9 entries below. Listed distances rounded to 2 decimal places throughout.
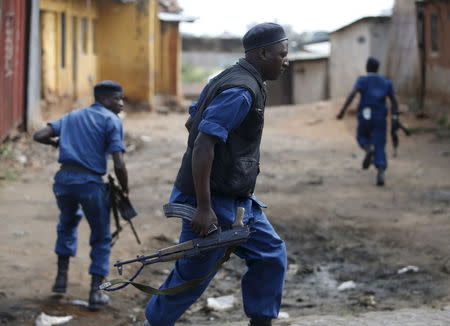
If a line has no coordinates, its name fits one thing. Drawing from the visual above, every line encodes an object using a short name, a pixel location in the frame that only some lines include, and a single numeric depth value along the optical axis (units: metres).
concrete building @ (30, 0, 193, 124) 17.09
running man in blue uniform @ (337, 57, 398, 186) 9.98
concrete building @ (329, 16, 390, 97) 23.34
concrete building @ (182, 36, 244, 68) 44.53
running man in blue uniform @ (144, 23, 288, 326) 3.63
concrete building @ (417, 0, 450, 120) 17.00
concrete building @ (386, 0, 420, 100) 19.70
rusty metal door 11.48
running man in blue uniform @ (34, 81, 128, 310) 5.45
